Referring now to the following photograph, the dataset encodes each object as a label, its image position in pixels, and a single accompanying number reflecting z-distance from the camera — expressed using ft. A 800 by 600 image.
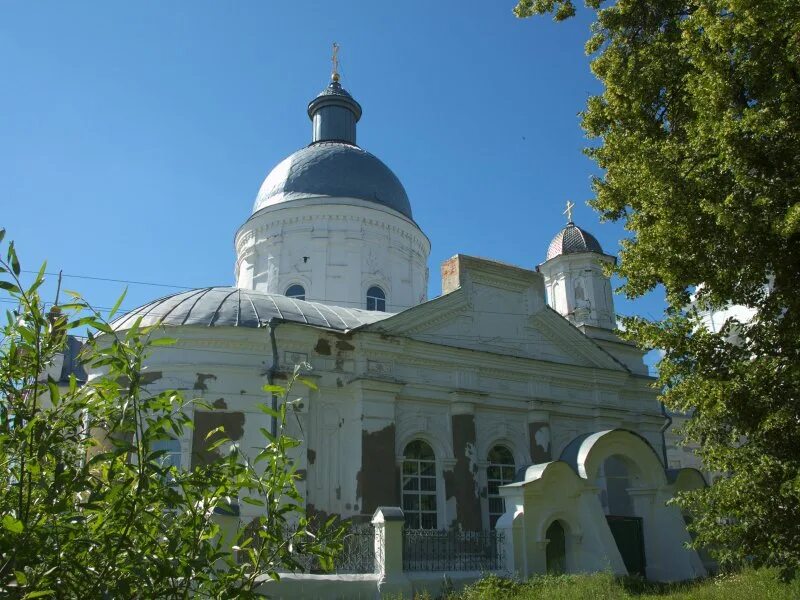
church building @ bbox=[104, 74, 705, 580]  45.01
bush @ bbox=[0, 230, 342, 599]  10.21
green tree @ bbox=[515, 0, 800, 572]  25.84
